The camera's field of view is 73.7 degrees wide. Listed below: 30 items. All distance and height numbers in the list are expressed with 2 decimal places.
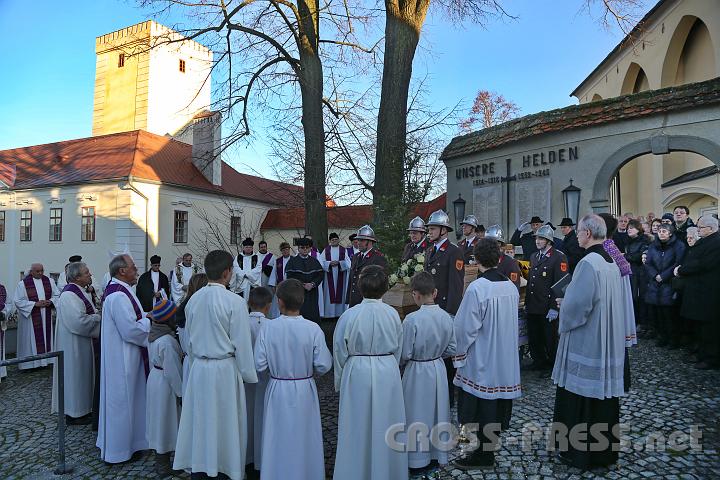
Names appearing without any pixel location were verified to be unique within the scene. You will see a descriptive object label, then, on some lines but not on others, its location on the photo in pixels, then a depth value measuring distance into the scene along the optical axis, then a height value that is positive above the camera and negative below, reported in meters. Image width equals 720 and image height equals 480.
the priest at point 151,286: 6.84 -0.68
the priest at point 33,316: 7.80 -1.14
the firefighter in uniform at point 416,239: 6.74 +0.12
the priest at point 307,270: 8.92 -0.44
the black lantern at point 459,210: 12.72 +0.99
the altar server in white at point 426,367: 3.83 -0.97
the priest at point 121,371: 4.21 -1.12
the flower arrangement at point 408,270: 6.07 -0.30
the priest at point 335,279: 10.66 -0.72
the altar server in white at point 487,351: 3.95 -0.87
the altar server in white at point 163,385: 4.02 -1.18
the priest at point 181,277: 12.00 -0.77
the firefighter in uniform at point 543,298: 6.25 -0.66
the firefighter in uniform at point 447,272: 5.70 -0.30
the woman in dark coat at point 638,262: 8.38 -0.26
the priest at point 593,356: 3.80 -0.87
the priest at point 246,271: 10.56 -0.53
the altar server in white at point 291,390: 3.49 -1.06
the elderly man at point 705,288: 6.38 -0.55
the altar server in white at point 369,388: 3.47 -1.03
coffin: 5.70 -0.63
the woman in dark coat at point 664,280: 7.29 -0.50
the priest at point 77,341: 5.05 -1.05
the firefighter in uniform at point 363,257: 7.75 -0.16
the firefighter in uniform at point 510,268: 6.18 -0.27
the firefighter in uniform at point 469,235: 7.42 +0.19
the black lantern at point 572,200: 10.66 +1.05
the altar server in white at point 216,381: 3.60 -1.02
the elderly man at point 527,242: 9.27 +0.10
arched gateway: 9.37 +2.25
